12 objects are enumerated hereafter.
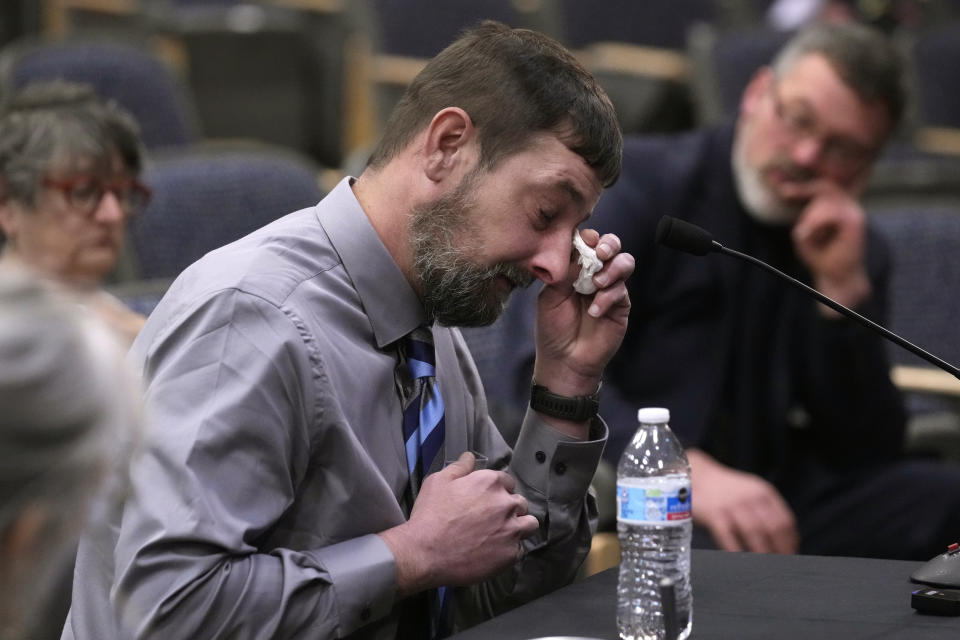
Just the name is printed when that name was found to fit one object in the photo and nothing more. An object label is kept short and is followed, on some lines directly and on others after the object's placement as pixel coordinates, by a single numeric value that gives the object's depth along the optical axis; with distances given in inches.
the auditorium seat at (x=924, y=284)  257.9
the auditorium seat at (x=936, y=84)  380.2
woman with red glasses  183.9
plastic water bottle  105.8
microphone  125.4
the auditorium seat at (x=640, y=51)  364.8
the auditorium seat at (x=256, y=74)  393.7
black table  106.6
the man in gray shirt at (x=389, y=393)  111.4
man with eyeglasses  205.6
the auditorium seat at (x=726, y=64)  333.1
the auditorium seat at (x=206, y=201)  219.5
